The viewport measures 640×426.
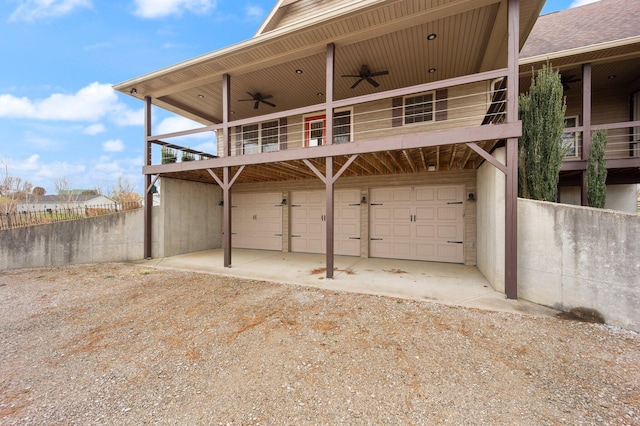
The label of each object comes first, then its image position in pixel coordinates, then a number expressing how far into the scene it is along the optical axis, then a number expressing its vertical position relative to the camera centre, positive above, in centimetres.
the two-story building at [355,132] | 498 +244
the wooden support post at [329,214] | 571 -3
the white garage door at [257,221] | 984 -33
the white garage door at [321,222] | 853 -32
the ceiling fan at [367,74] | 675 +371
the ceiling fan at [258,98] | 858 +391
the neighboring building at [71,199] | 2328 +167
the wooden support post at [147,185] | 809 +87
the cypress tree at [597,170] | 572 +97
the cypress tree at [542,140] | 473 +138
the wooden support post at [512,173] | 433 +69
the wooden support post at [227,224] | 678 -31
